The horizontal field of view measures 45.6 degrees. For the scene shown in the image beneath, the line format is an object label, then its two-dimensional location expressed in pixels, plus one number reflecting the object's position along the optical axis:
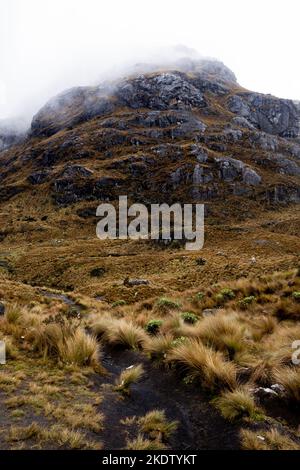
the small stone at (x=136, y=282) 35.25
